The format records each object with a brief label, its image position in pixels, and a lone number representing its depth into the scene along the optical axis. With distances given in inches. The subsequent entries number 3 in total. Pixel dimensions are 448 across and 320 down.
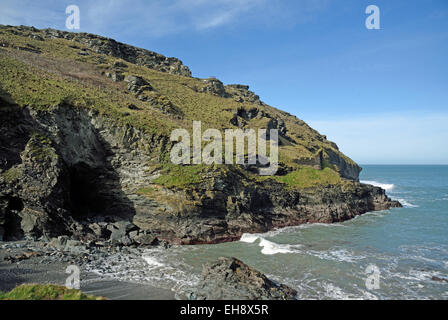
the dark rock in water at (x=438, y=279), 771.4
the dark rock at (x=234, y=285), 571.2
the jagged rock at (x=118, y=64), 2655.0
